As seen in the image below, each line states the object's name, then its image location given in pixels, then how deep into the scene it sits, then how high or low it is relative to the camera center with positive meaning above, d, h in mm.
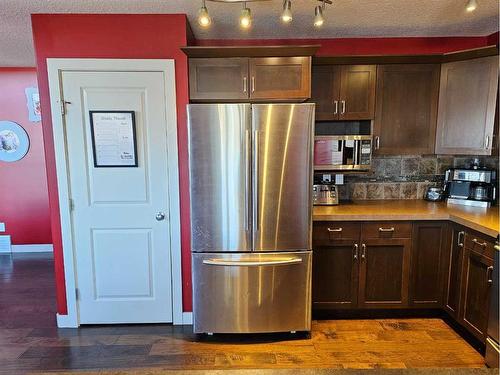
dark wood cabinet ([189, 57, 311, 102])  2385 +615
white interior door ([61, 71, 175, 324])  2432 -378
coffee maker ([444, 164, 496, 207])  2746 -241
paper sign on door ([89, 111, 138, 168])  2449 +170
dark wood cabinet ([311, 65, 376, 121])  2768 +599
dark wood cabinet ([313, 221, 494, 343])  2568 -873
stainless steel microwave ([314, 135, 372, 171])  2795 +65
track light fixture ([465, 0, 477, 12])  1936 +943
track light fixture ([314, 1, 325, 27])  2025 +914
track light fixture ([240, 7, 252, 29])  1905 +861
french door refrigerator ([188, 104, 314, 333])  2230 -408
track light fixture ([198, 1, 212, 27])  1938 +882
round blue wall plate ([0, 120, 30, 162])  4234 +230
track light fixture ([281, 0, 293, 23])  1926 +899
